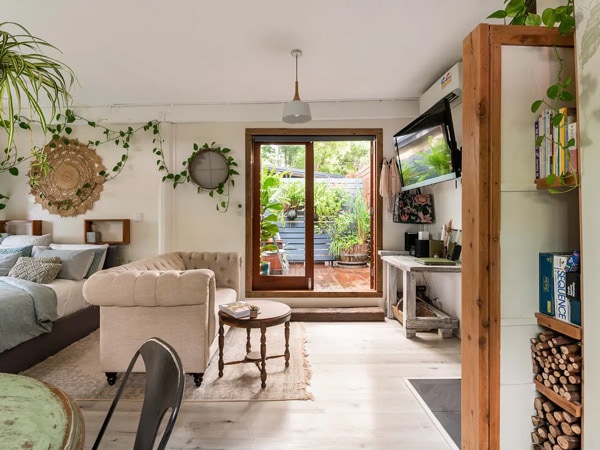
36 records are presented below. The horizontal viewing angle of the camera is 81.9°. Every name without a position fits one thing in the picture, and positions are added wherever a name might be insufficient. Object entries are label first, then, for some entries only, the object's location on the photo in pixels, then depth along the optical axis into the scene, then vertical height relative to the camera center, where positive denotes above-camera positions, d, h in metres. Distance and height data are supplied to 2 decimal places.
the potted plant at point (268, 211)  4.57 +0.20
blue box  1.38 -0.23
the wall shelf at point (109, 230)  4.45 -0.05
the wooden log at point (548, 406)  1.41 -0.74
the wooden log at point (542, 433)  1.42 -0.85
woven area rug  2.41 -1.16
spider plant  0.98 +0.47
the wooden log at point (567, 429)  1.28 -0.76
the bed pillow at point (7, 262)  3.50 -0.37
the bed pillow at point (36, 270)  3.31 -0.42
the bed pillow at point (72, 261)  3.63 -0.37
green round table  0.75 -0.46
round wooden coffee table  2.48 -0.70
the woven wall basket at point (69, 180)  4.50 +0.60
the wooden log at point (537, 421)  1.44 -0.81
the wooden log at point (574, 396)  1.25 -0.62
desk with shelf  3.45 -0.87
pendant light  3.16 +1.06
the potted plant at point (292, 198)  4.58 +0.38
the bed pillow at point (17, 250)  3.75 -0.26
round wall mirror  4.39 +0.73
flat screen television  3.04 +0.76
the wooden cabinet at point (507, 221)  1.42 +0.02
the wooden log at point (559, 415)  1.33 -0.74
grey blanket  2.58 -0.68
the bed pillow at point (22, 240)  4.06 -0.16
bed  2.73 -0.81
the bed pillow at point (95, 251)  3.95 -0.29
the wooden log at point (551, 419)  1.37 -0.77
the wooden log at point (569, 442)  1.26 -0.79
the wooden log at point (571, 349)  1.28 -0.46
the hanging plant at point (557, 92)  1.26 +0.52
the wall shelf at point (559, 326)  1.24 -0.38
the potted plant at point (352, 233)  4.74 -0.09
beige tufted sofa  2.32 -0.60
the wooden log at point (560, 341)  1.34 -0.45
